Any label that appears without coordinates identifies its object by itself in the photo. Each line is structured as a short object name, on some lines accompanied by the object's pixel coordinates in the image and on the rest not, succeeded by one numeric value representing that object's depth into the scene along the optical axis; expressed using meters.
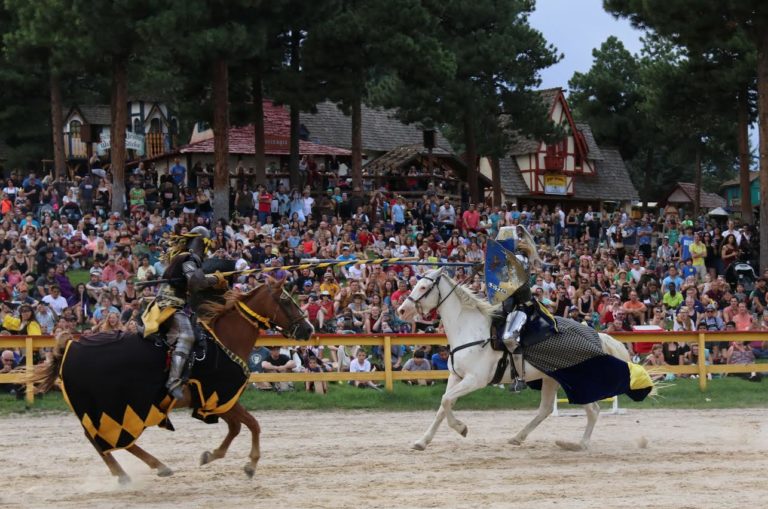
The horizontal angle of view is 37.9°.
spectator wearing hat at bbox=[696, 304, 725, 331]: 20.67
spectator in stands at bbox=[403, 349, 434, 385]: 17.94
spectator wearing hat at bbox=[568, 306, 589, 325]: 20.20
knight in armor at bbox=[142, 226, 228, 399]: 10.80
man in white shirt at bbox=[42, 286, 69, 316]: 19.70
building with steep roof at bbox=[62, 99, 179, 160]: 59.12
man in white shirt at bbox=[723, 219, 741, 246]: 27.83
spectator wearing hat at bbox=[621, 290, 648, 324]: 21.17
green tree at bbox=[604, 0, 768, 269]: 27.94
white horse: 13.15
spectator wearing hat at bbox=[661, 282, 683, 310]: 22.72
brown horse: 10.57
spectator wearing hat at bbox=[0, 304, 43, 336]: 17.66
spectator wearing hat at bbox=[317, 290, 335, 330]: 19.62
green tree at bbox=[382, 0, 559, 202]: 41.53
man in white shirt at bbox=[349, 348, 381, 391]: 17.97
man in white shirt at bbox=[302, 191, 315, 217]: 31.06
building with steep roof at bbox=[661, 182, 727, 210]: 71.06
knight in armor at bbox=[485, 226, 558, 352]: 13.12
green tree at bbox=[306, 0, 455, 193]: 33.00
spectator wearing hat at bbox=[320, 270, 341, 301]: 21.17
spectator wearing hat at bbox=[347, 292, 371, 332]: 19.38
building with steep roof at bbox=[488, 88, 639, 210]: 60.31
